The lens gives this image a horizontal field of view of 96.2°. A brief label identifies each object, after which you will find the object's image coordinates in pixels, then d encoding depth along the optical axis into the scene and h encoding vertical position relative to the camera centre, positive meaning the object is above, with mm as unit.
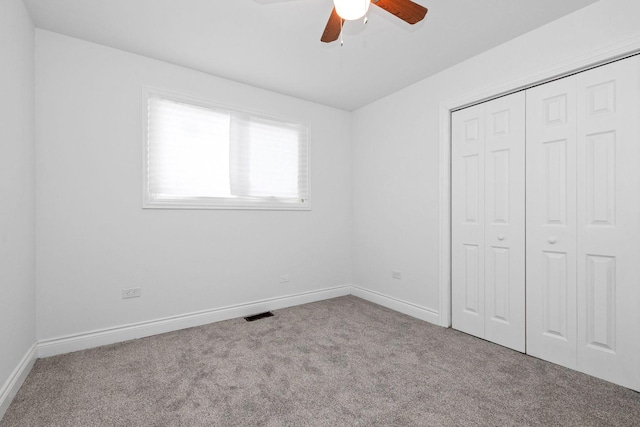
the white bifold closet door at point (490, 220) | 2473 -90
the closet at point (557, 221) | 1938 -85
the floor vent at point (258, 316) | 3170 -1188
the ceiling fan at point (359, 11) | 1445 +1147
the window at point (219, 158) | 2832 +598
